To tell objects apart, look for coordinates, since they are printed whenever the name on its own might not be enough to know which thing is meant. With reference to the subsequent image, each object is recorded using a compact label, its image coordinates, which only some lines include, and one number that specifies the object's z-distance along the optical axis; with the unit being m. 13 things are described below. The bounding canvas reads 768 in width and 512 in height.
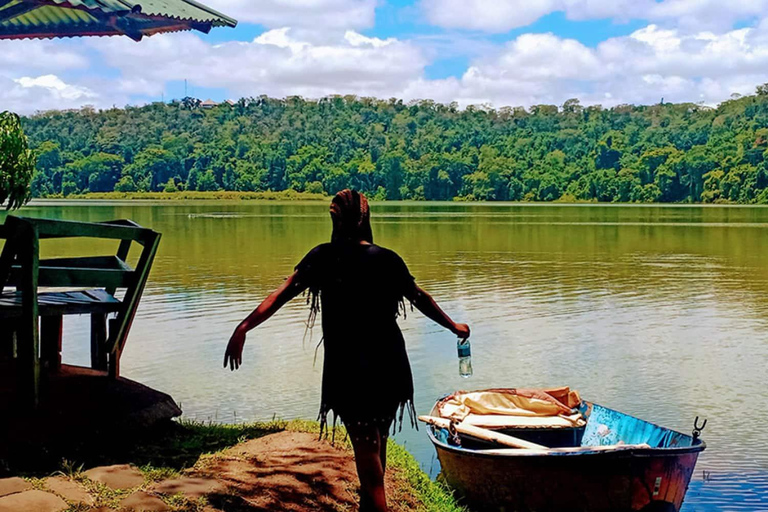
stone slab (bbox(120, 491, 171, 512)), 5.27
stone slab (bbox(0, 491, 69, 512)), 5.07
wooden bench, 5.98
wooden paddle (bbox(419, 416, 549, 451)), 7.38
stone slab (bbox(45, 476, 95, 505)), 5.32
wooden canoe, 6.80
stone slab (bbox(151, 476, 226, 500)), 5.60
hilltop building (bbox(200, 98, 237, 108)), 161.38
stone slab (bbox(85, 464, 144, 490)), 5.68
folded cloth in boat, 7.99
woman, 5.06
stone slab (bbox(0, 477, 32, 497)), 5.28
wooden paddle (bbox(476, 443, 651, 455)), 6.71
